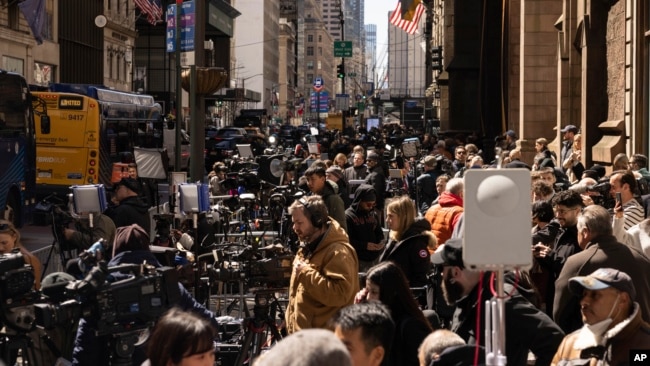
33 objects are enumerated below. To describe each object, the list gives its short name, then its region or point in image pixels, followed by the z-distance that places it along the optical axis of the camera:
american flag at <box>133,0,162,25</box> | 48.34
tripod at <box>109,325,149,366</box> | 6.62
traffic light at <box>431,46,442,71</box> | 63.87
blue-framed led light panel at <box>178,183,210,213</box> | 13.45
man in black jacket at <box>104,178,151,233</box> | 12.75
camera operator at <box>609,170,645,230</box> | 10.61
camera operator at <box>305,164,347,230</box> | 13.57
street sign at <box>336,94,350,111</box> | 97.91
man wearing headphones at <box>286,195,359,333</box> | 8.32
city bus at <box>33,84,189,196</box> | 29.83
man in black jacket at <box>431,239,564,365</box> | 6.21
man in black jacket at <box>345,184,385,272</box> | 13.23
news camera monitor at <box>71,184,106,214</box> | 12.98
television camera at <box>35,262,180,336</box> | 6.35
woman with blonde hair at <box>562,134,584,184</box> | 18.64
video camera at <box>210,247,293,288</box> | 8.85
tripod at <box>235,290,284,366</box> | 8.59
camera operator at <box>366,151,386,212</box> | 19.03
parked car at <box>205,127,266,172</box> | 49.78
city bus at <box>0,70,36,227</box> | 24.61
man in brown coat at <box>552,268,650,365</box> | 5.84
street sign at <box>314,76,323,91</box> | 110.18
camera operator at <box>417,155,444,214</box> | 19.27
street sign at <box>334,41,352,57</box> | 85.38
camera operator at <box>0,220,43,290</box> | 9.76
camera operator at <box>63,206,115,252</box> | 12.43
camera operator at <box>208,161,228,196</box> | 20.95
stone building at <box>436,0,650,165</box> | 18.45
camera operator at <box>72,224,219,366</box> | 7.05
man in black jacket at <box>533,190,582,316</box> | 9.34
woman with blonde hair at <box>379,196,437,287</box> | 10.06
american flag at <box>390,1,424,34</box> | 58.38
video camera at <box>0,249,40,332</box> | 6.83
